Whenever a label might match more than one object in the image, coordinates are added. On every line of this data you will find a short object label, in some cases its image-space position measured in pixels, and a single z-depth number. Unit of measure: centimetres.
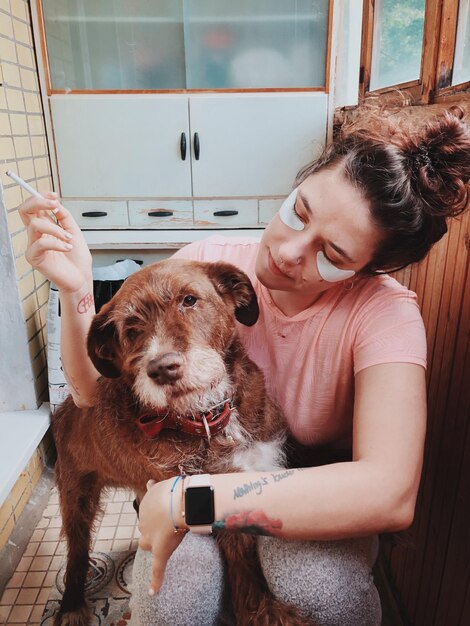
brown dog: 102
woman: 96
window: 155
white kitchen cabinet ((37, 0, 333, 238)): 254
